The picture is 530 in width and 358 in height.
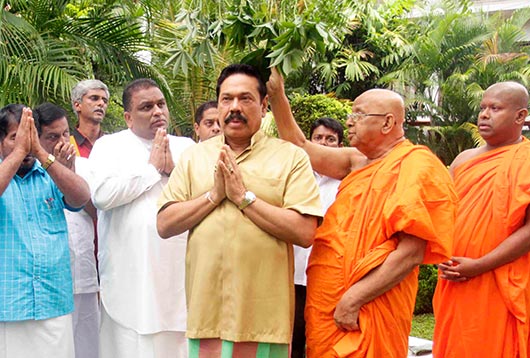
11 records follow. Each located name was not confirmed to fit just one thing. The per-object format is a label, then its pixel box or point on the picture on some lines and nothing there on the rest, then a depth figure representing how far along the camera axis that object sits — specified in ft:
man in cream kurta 11.13
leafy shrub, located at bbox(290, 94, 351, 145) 29.66
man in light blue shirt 12.78
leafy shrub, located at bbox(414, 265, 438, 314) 30.76
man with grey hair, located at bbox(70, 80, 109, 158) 18.15
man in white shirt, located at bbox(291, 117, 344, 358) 15.12
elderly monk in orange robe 11.84
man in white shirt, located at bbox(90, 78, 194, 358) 13.55
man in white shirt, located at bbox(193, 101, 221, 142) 18.19
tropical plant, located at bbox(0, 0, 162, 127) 24.79
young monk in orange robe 14.49
